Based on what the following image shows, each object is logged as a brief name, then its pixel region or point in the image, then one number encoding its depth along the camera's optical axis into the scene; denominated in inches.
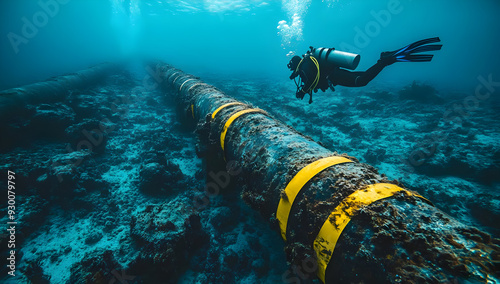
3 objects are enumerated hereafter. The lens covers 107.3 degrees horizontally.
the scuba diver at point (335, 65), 131.8
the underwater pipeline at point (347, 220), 44.3
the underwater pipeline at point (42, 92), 190.7
